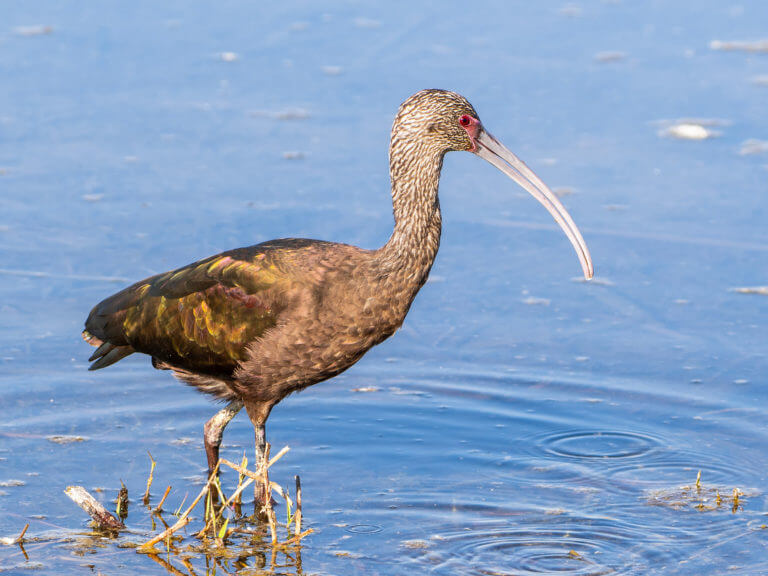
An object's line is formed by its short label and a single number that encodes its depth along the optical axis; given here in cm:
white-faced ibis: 1256
